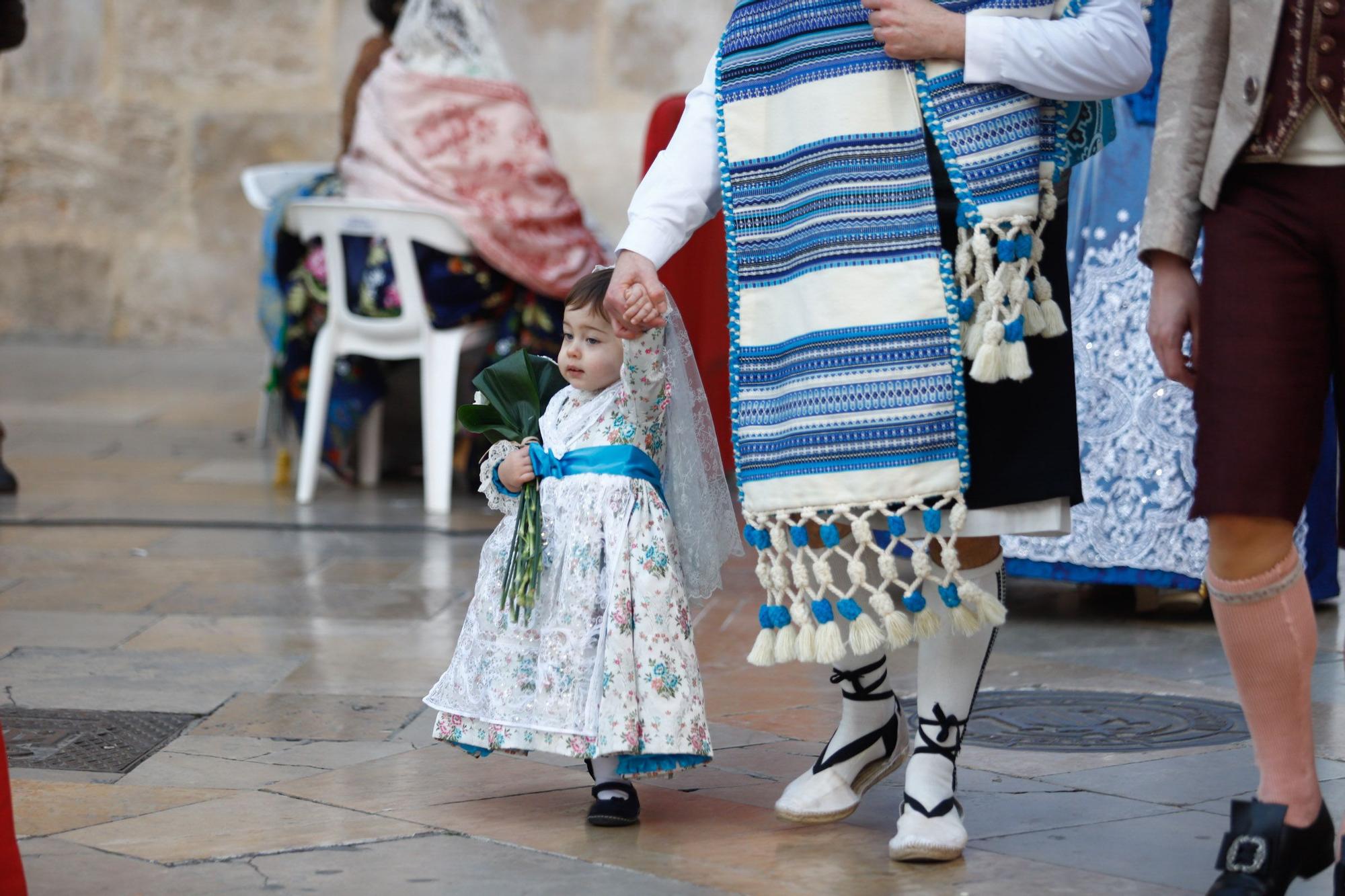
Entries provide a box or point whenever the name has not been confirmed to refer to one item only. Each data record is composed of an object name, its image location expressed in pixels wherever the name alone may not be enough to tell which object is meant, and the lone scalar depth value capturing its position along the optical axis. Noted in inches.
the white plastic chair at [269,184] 550.6
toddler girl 222.8
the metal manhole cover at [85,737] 255.3
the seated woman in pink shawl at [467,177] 485.1
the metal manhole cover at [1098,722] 268.1
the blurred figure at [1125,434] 346.6
